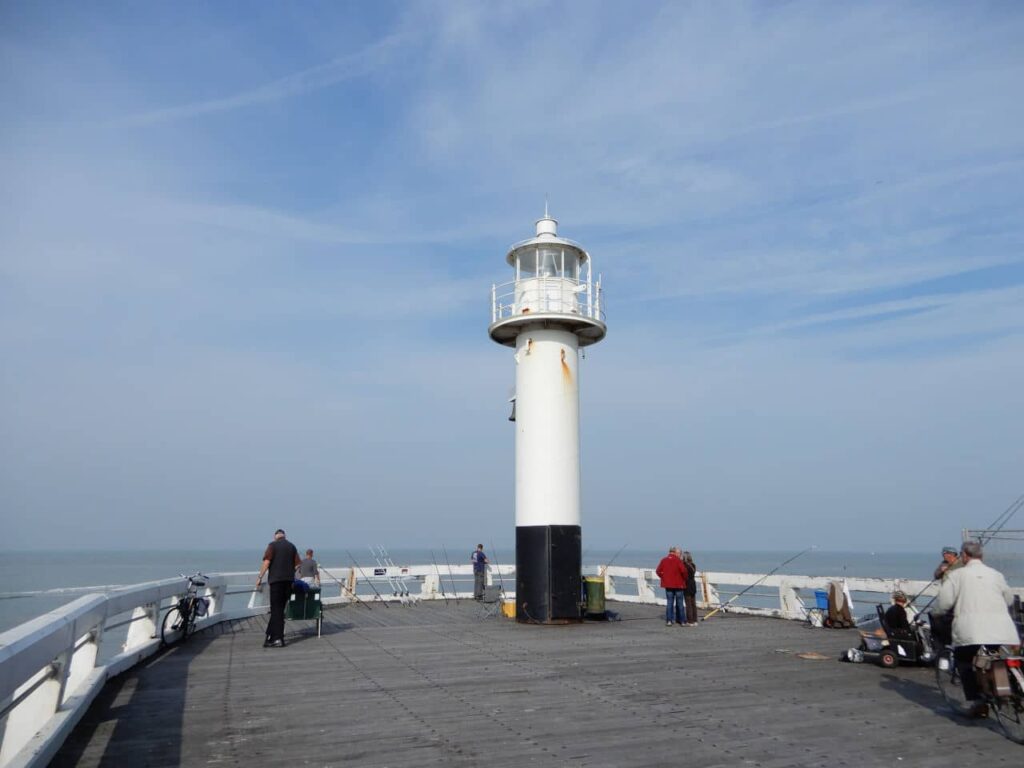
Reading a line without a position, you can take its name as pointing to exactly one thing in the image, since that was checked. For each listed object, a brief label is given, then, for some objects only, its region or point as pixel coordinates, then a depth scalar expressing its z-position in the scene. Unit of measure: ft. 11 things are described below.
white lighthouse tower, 51.11
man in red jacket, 48.49
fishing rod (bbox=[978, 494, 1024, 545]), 35.42
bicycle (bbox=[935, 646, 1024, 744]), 20.92
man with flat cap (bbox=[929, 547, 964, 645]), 26.47
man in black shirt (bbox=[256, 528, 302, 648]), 39.75
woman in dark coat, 49.36
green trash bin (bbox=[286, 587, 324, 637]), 42.80
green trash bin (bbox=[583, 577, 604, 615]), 52.11
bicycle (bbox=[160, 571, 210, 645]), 39.27
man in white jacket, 21.59
